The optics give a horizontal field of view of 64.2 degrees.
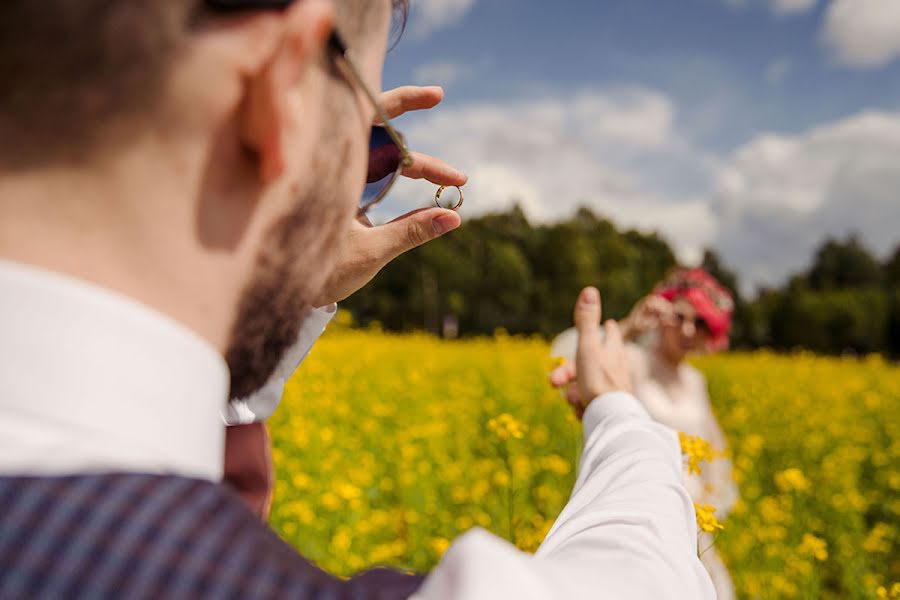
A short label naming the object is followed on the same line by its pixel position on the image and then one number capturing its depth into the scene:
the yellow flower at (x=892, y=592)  1.18
